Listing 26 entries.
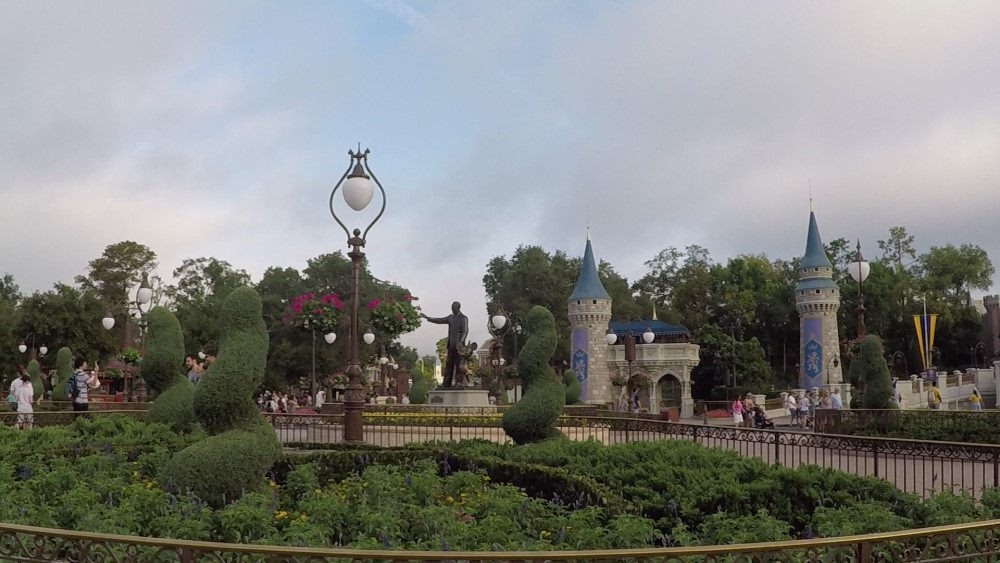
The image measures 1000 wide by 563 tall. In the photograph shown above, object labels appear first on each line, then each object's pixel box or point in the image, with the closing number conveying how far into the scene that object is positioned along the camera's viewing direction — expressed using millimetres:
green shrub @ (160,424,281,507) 7273
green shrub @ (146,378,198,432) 13125
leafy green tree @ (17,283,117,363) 42719
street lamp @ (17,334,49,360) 38781
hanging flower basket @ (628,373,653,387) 48119
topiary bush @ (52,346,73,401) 28047
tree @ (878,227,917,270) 66500
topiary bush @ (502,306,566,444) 11938
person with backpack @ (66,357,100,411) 17953
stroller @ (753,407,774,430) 27041
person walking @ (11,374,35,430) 15797
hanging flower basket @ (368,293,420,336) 20047
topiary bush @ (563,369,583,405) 28094
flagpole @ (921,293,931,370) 47750
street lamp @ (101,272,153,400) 20875
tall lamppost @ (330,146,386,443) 12031
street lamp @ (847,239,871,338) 17875
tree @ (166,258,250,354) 50625
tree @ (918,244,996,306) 64188
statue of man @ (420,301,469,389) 20547
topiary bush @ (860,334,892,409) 20266
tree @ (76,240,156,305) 57656
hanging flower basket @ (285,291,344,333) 20594
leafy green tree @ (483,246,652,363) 61531
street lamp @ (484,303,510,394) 21453
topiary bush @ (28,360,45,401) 28258
